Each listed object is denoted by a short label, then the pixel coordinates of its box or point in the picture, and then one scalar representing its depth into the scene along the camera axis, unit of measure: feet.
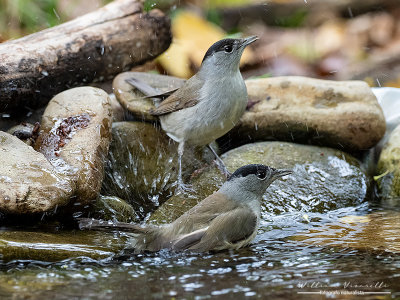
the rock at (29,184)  28.30
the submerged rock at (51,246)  26.35
